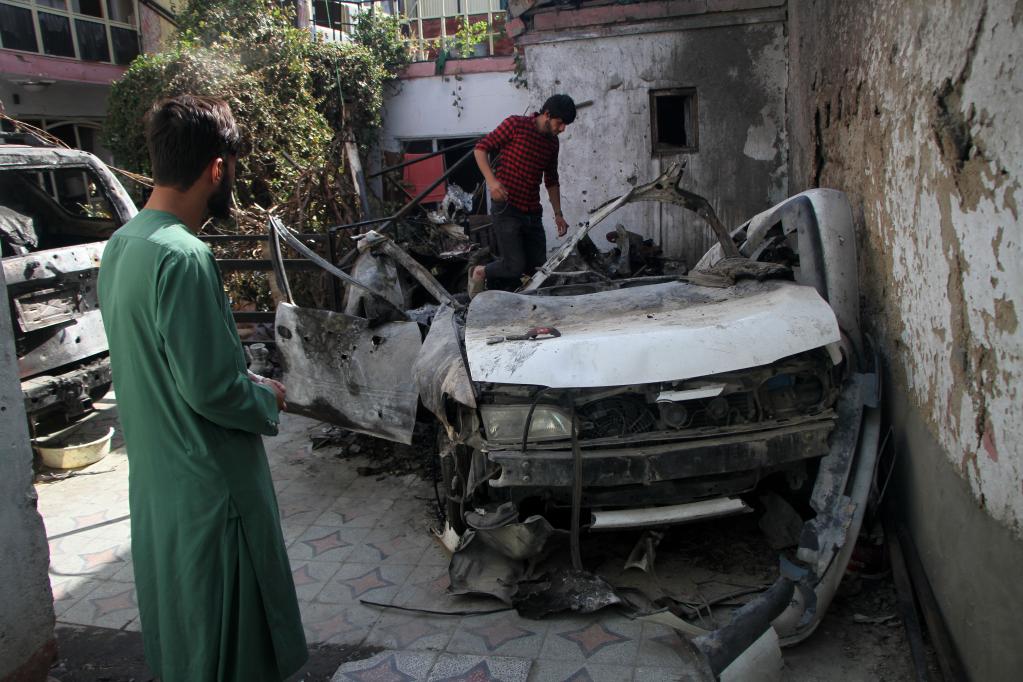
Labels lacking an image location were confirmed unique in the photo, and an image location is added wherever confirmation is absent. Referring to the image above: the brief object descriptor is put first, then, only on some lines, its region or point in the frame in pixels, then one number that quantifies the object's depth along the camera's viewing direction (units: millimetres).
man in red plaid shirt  6043
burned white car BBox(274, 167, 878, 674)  3182
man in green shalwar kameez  1936
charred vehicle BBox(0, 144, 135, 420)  5109
